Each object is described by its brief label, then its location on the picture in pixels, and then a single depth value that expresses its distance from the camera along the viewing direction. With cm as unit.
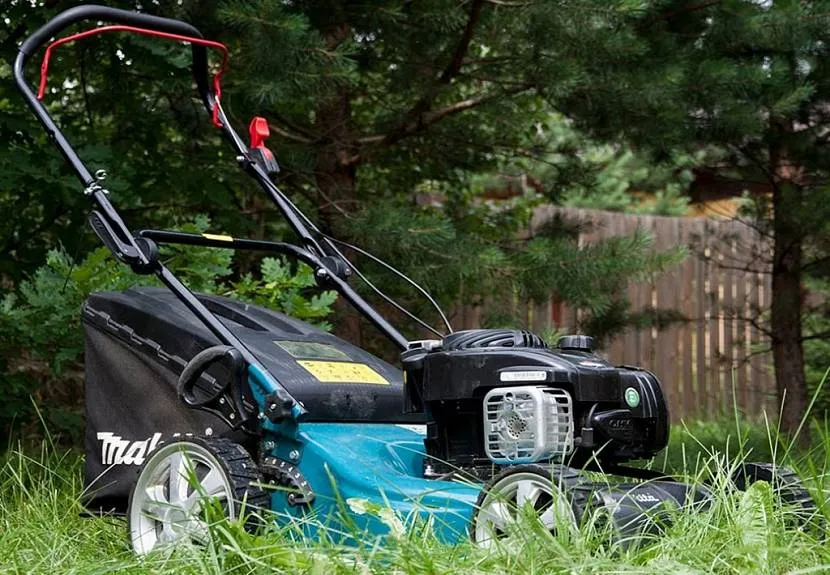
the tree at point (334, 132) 811
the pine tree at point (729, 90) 834
